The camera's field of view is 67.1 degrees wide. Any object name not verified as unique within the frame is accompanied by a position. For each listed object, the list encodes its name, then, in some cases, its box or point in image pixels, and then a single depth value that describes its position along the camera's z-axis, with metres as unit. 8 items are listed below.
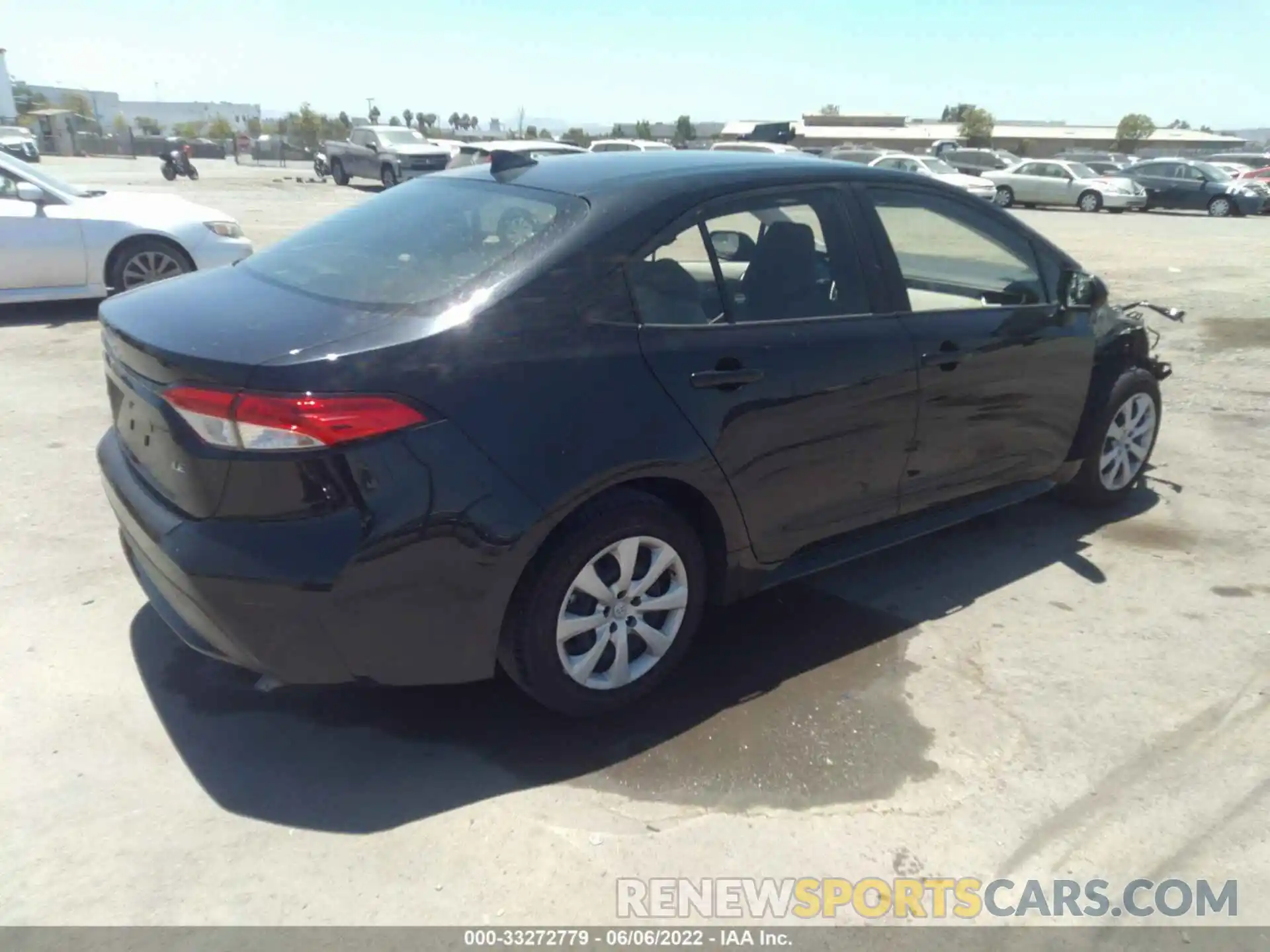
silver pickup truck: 28.17
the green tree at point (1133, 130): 73.12
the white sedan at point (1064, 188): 27.52
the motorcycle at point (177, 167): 30.48
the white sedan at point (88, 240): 8.13
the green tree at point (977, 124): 72.50
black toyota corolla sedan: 2.57
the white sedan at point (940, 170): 25.75
